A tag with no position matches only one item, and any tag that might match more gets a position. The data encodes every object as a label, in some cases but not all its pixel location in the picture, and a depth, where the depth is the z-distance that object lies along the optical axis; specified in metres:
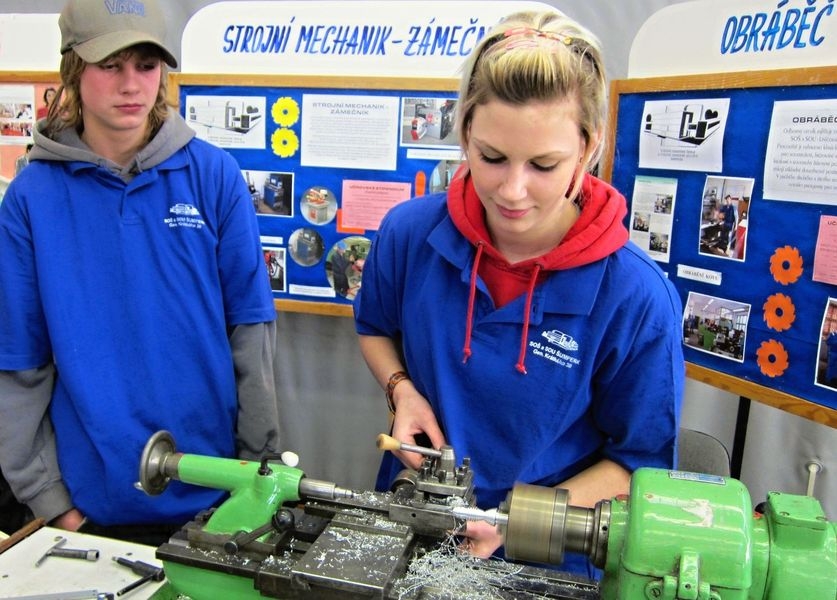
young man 1.49
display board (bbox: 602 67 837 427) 1.56
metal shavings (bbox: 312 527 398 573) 0.87
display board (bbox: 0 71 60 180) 2.59
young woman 1.07
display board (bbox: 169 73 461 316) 2.25
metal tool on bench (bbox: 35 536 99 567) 1.34
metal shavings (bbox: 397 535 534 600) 0.85
